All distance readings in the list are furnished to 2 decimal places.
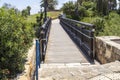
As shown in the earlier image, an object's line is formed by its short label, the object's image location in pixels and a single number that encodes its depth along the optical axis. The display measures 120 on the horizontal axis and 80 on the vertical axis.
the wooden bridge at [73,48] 8.50
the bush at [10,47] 4.09
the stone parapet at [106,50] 6.77
